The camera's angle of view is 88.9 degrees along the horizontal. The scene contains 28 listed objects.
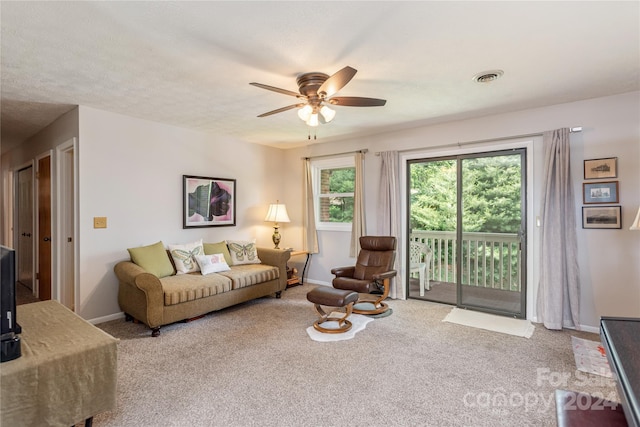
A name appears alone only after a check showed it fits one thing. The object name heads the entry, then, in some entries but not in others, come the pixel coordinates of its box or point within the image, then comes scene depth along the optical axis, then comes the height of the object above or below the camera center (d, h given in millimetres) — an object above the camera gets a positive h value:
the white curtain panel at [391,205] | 4629 +95
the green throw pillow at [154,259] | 3744 -524
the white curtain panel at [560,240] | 3396 -315
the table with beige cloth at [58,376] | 1588 -840
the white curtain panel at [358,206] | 4969 +93
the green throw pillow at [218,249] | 4475 -496
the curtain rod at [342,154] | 4954 +944
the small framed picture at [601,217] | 3221 -76
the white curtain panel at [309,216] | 5531 -56
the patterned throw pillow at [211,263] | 4086 -636
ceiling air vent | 2682 +1140
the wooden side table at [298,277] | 5320 -1090
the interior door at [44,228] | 4410 -173
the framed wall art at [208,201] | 4543 +183
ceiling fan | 2592 +900
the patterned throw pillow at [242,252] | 4680 -564
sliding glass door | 3908 -233
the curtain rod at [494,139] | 3400 +854
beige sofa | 3246 -872
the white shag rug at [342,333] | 3215 -1235
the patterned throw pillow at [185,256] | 4065 -530
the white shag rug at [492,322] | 3440 -1264
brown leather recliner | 3910 -762
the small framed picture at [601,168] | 3230 +418
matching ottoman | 3324 -910
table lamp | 5422 -49
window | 5285 +353
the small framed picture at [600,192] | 3232 +176
